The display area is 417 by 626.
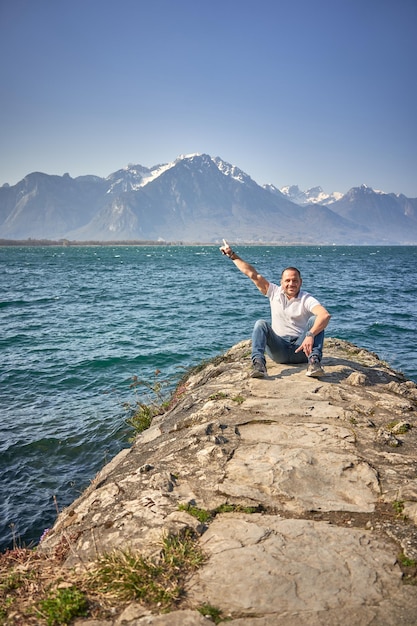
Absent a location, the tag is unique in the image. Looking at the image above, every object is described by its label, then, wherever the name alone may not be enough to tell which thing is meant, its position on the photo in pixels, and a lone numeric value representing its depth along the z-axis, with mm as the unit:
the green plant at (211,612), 2721
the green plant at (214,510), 3803
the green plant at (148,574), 2932
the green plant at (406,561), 3178
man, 7418
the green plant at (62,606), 2803
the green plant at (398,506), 3855
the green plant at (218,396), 6850
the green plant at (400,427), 5481
